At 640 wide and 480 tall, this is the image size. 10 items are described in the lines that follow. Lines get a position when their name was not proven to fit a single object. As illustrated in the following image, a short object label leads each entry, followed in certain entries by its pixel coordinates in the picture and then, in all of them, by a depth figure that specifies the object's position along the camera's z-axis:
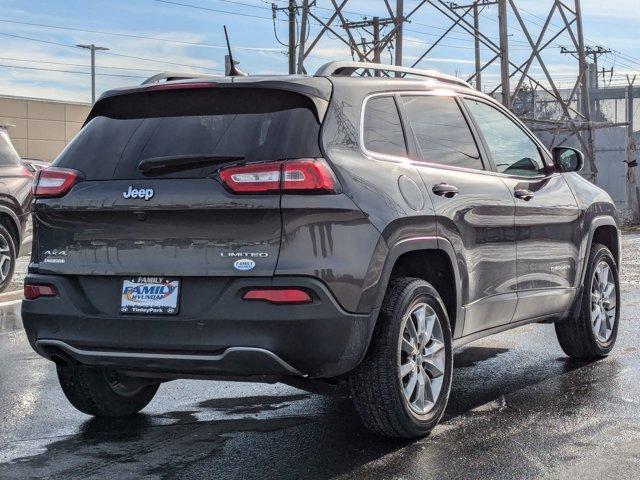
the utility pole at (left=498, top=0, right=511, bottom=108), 24.05
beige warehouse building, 52.81
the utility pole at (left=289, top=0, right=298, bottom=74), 31.05
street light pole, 68.56
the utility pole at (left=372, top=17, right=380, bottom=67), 27.81
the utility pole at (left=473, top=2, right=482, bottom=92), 24.68
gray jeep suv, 4.65
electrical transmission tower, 24.53
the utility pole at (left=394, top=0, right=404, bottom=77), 24.42
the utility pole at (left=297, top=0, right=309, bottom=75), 25.17
